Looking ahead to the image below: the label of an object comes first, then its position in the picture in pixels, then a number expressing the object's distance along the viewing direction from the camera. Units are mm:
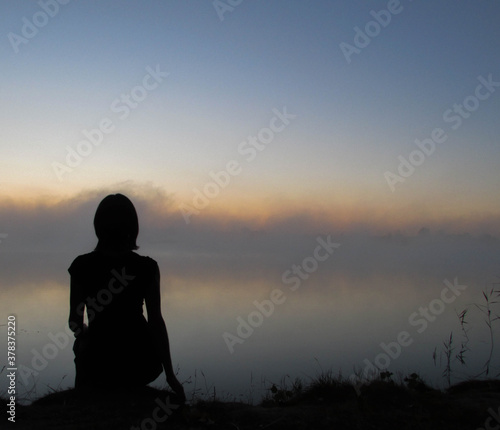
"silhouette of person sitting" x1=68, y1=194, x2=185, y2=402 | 3988
